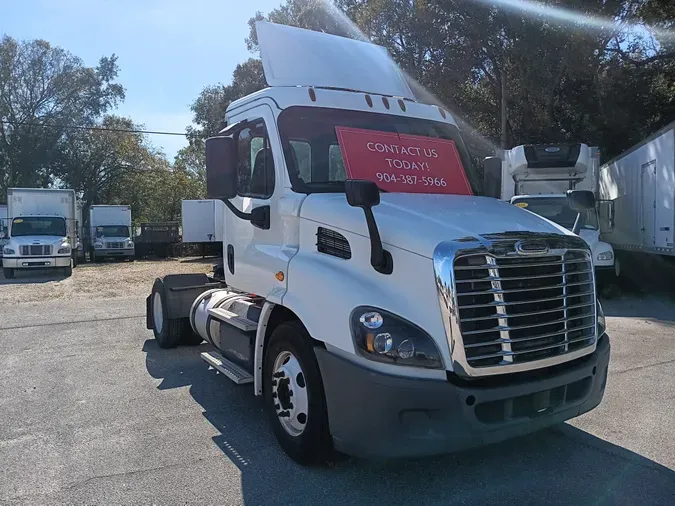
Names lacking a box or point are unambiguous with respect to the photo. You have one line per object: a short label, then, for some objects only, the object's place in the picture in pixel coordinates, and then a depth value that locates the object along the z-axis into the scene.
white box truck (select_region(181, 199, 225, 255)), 31.03
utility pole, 21.08
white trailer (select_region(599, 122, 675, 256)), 11.78
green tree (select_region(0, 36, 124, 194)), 37.47
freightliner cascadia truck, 3.49
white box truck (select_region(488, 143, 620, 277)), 12.30
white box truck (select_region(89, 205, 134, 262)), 29.70
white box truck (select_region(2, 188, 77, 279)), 20.81
